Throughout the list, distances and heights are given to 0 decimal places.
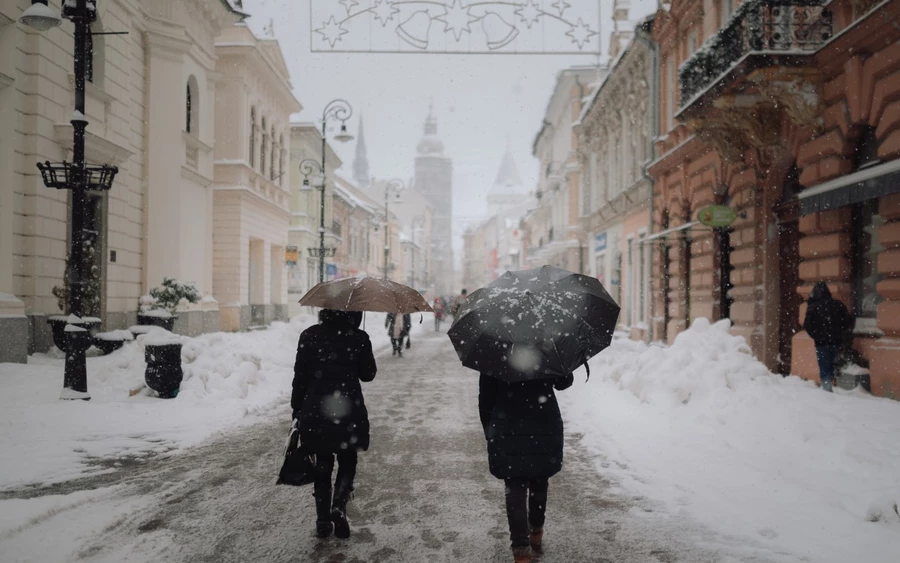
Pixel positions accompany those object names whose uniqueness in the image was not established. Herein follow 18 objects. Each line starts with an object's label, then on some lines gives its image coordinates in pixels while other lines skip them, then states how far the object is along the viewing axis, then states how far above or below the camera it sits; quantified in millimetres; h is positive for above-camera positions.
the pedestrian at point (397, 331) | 20250 -950
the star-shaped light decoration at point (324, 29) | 13320 +4995
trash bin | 10016 -1000
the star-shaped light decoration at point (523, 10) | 13094 +5275
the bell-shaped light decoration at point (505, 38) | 13117 +4811
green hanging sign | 14555 +1708
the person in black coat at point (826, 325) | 9953 -338
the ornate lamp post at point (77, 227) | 9281 +893
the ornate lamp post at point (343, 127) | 23234 +5628
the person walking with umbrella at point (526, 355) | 3895 -310
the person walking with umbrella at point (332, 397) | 4699 -657
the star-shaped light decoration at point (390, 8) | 13133 +5292
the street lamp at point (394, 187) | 37938 +5972
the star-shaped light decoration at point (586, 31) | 13164 +4899
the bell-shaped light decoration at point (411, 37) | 13203 +4851
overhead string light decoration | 13109 +5132
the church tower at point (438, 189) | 152875 +24124
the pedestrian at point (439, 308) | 37200 -573
